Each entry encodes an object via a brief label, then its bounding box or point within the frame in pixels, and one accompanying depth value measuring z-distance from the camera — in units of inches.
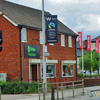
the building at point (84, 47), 3753.7
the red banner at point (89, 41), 2000.9
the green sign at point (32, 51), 1074.2
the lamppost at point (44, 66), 829.8
